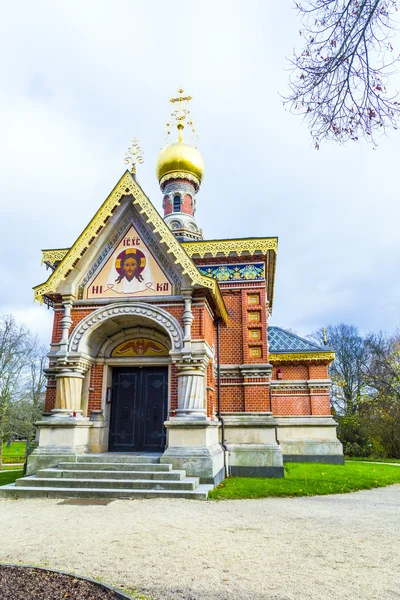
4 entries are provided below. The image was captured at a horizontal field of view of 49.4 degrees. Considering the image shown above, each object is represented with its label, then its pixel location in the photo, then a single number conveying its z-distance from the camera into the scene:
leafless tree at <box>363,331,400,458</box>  22.28
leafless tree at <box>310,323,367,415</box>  31.16
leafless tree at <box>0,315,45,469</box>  25.20
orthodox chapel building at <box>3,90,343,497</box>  9.43
